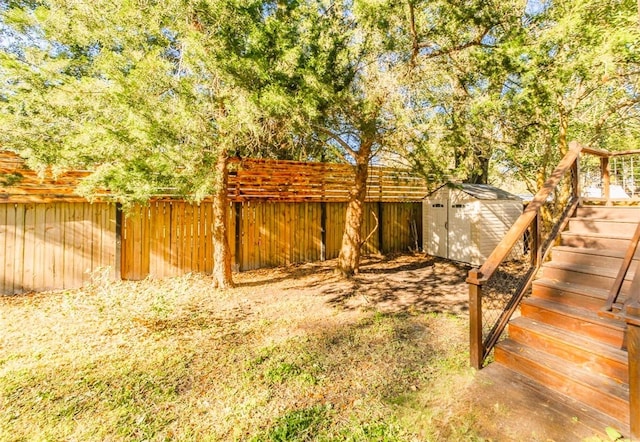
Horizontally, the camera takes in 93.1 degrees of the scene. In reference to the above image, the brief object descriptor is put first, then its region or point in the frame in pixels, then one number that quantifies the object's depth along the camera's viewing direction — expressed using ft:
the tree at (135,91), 10.91
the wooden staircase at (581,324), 7.57
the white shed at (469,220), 24.94
